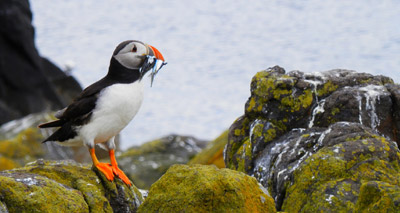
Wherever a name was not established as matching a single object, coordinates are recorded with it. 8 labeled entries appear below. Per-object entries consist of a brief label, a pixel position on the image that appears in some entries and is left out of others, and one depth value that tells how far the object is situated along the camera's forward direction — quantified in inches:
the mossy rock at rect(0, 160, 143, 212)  363.6
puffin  474.3
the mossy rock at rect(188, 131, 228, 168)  831.1
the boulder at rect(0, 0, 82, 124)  1385.3
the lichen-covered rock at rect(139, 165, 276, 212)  369.7
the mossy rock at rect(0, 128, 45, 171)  973.2
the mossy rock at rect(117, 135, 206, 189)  969.5
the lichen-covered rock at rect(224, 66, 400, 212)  411.2
